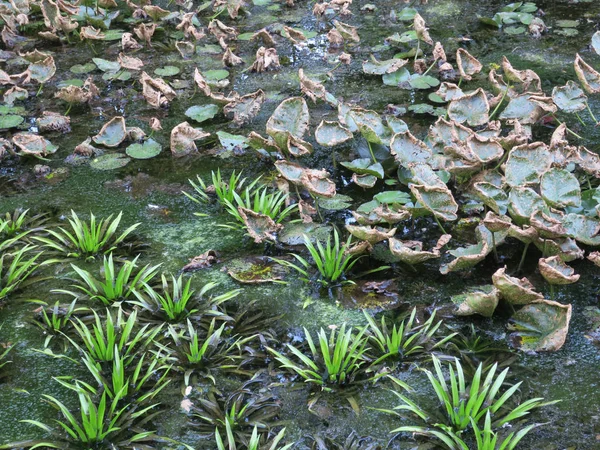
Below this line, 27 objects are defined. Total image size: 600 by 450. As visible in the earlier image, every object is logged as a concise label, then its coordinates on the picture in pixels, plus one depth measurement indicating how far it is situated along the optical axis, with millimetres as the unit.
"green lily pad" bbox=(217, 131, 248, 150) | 3723
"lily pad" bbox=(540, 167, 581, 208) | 2818
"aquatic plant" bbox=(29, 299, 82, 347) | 2609
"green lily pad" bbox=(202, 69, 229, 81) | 4469
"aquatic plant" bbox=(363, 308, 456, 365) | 2439
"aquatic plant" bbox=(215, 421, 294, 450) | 2088
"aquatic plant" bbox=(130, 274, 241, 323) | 2646
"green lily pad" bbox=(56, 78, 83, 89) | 4509
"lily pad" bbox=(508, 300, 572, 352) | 2359
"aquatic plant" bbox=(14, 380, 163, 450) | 2129
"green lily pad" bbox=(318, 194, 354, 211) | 3182
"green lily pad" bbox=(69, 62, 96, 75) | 4703
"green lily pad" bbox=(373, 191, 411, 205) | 3088
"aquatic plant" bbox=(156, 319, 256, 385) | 2439
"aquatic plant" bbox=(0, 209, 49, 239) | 3152
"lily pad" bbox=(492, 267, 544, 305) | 2398
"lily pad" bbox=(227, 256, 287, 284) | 2846
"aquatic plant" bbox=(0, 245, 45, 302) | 2805
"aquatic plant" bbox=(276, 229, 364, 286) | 2797
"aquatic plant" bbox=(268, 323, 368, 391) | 2342
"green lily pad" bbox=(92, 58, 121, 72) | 4559
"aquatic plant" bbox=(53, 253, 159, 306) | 2727
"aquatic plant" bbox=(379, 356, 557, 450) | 2137
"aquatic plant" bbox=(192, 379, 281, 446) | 2201
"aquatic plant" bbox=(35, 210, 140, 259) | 3008
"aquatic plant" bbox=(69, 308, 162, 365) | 2441
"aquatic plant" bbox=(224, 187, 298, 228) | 3172
